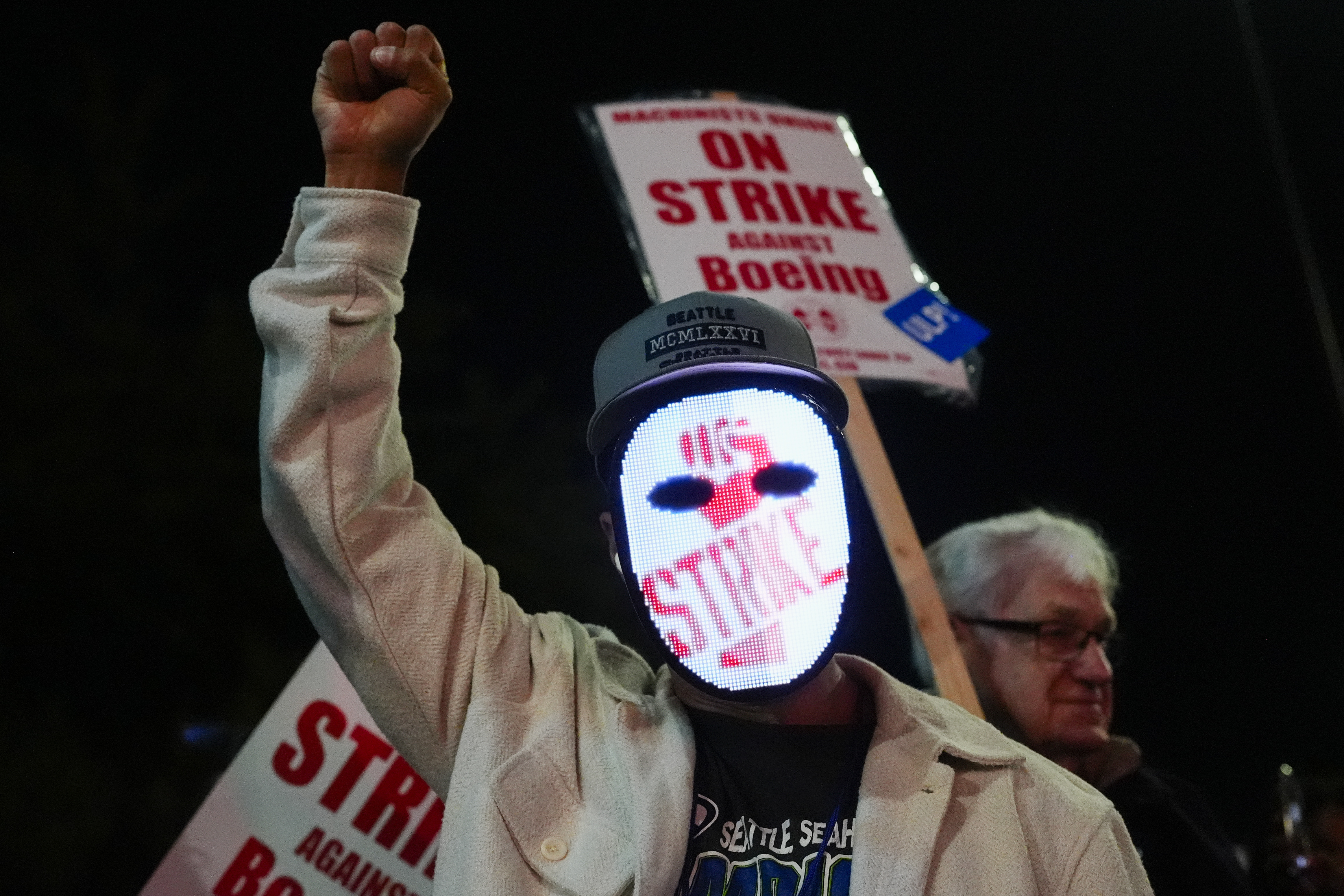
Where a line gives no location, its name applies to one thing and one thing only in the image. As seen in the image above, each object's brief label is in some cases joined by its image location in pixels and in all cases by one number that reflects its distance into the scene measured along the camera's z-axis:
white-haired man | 2.76
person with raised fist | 1.73
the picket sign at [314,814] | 2.43
